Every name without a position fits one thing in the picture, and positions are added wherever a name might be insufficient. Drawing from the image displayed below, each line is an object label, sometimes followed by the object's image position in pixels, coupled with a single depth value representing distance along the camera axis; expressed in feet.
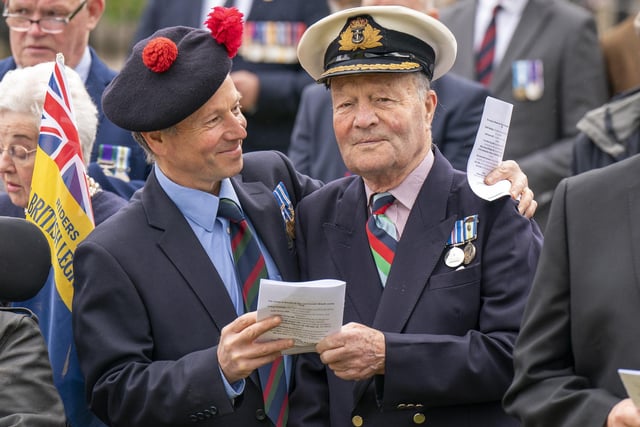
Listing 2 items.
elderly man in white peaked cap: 30.88
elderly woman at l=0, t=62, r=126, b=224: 36.01
